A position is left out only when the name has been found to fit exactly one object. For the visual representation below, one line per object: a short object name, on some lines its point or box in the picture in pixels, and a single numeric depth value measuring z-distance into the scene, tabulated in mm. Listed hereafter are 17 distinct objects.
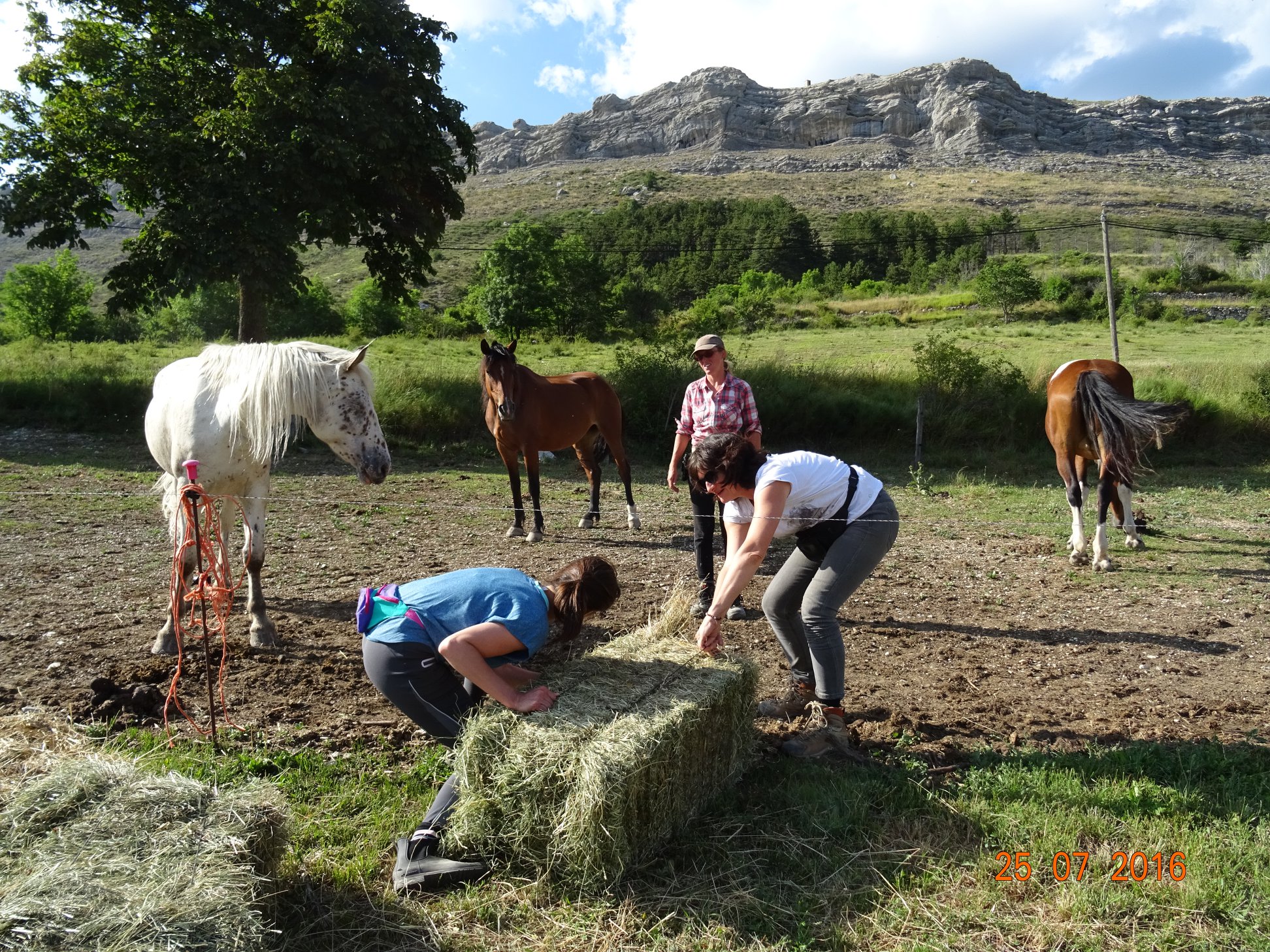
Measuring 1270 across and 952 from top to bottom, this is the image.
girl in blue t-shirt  3039
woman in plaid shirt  5898
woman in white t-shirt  3627
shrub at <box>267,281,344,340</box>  34375
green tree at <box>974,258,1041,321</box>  35594
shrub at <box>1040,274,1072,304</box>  37781
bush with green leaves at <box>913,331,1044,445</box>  16078
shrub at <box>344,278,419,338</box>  36562
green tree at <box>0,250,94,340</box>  36469
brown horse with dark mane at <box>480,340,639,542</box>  8641
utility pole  18672
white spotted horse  5168
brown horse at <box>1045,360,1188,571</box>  7633
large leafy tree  14781
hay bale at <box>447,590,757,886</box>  2807
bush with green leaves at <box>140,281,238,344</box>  42719
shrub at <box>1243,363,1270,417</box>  16031
